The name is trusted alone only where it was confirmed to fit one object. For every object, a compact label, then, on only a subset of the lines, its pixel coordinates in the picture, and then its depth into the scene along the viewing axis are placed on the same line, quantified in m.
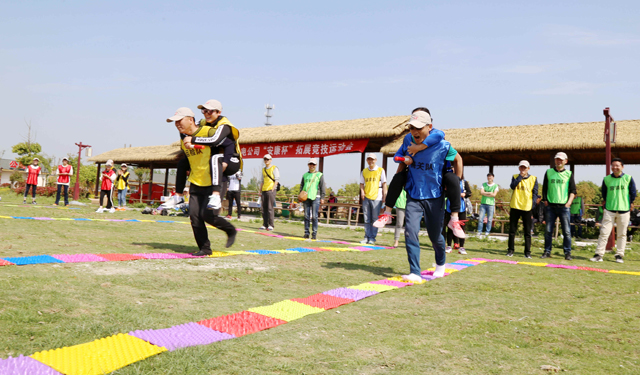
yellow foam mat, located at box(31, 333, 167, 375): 2.03
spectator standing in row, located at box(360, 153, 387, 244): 9.68
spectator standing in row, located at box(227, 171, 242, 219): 14.46
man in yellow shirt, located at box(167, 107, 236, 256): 5.66
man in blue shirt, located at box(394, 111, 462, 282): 4.93
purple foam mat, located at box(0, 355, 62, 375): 1.93
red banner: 17.34
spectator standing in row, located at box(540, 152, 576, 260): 8.23
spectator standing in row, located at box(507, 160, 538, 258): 8.34
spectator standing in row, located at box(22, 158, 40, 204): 16.97
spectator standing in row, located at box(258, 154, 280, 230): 11.74
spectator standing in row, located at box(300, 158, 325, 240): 9.76
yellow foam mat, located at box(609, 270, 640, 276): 6.41
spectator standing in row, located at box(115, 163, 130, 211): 16.88
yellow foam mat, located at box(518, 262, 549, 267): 7.04
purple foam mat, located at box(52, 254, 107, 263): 4.68
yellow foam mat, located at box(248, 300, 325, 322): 3.17
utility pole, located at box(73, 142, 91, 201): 25.90
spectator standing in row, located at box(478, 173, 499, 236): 13.27
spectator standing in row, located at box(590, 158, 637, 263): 8.22
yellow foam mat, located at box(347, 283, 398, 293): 4.31
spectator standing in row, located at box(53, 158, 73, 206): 16.34
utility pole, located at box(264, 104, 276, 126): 77.94
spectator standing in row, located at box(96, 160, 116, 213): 14.01
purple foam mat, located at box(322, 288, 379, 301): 3.93
